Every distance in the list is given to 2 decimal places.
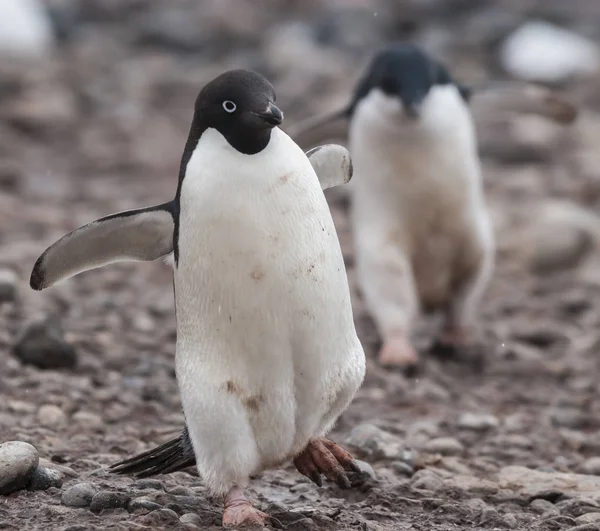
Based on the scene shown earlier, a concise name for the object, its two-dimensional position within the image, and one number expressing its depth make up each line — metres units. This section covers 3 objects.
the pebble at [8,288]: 11.56
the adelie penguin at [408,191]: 11.75
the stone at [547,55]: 27.86
